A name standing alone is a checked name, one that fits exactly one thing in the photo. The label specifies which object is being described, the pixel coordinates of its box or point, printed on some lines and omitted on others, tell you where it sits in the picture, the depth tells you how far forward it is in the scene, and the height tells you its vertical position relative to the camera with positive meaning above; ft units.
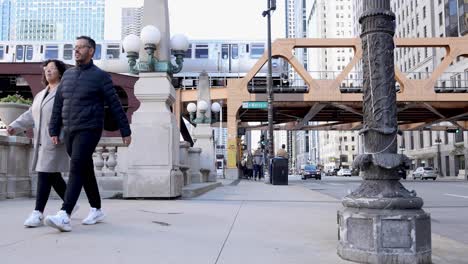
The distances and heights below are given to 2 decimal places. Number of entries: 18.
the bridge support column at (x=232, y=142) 109.50 +3.88
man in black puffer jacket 16.29 +1.52
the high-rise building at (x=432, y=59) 185.37 +45.93
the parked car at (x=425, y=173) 158.20 -5.80
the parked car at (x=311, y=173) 142.10 -4.70
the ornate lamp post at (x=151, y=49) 31.71 +7.49
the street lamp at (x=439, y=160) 199.93 -1.55
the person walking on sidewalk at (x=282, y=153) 70.38 +0.63
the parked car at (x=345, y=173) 240.12 -7.96
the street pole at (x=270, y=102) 79.71 +9.33
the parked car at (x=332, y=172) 302.66 -9.66
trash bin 68.80 -1.96
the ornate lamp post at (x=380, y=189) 11.94 -0.86
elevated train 99.14 +22.04
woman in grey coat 17.40 +0.51
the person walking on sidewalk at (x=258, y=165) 102.38 -1.60
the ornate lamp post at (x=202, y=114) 69.41 +6.38
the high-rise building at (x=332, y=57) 434.30 +106.00
